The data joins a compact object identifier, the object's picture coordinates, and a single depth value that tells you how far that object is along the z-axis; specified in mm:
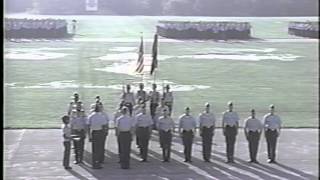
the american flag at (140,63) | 29555
